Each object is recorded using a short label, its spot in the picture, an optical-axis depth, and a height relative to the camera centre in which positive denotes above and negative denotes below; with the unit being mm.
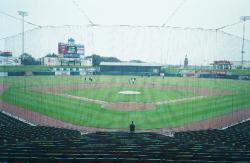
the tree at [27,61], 69938 +3083
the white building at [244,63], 85938 +3249
